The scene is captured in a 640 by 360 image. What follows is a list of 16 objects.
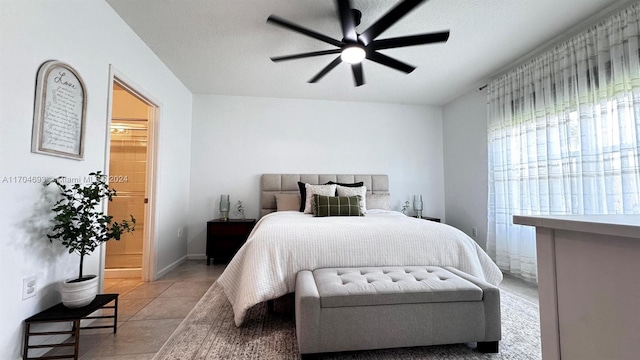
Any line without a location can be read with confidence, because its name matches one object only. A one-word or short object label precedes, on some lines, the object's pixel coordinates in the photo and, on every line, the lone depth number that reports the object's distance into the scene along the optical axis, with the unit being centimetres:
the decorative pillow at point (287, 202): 392
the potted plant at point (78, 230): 167
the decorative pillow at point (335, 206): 321
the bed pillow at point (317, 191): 357
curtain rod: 222
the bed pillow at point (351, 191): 363
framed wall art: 163
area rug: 163
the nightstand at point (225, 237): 376
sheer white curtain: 214
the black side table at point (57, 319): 154
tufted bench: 154
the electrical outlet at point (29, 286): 155
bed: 195
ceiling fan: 188
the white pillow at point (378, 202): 403
